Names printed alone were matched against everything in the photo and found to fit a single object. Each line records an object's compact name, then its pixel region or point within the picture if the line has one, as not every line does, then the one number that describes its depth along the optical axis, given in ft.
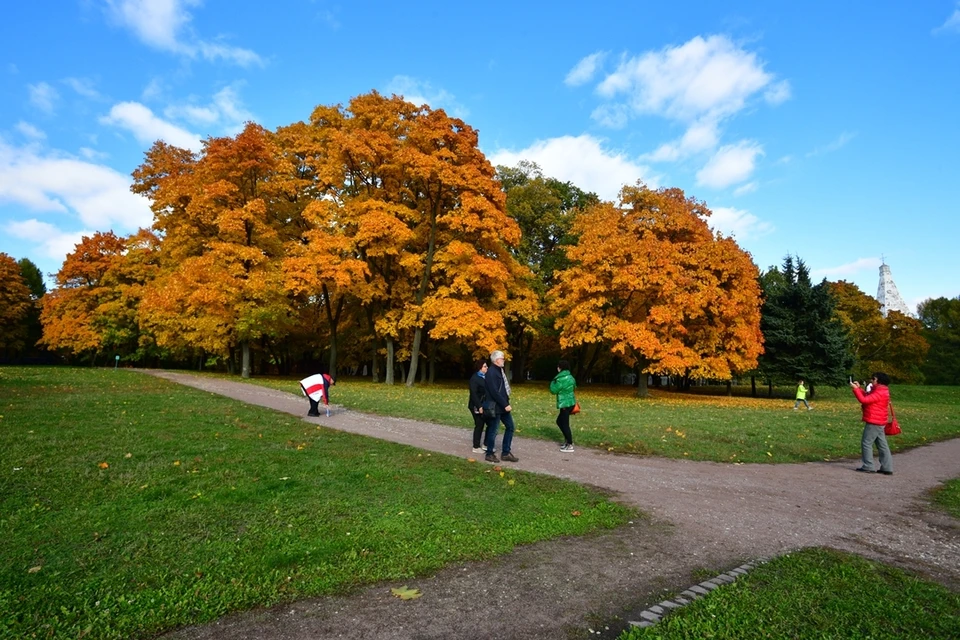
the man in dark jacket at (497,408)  31.91
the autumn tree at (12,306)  172.14
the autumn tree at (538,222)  120.98
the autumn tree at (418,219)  90.22
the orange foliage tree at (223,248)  94.99
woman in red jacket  33.19
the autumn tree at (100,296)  130.82
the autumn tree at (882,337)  174.40
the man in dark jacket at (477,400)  34.63
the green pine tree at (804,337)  118.93
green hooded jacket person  35.24
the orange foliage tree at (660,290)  87.56
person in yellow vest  84.12
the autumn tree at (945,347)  208.33
